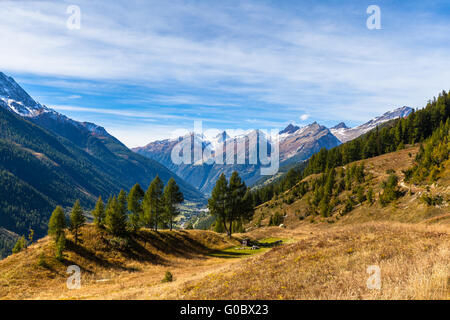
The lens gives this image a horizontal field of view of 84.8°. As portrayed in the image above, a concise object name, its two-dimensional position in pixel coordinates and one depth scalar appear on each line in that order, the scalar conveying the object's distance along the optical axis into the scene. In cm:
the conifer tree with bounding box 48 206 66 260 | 3656
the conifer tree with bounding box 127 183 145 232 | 5239
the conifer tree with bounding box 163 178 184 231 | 5653
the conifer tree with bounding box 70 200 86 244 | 3844
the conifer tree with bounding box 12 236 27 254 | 4136
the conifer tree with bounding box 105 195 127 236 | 4344
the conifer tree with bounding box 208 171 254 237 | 6028
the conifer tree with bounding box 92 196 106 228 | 4559
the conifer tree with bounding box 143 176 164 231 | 5416
